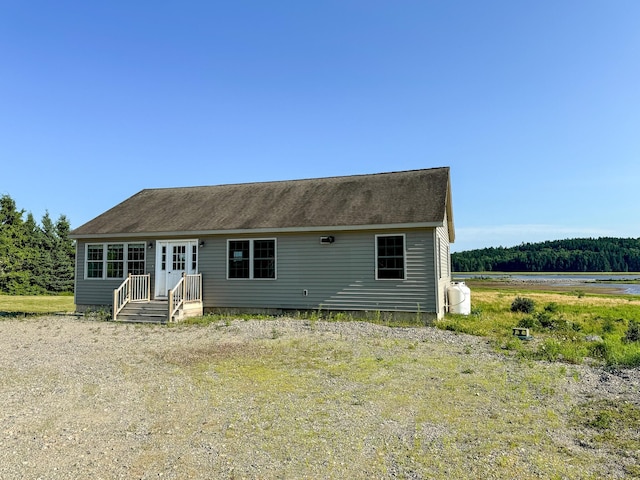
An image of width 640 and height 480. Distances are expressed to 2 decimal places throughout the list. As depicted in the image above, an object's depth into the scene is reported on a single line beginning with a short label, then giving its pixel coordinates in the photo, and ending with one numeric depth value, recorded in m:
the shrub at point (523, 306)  17.28
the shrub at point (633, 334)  10.39
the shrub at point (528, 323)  12.57
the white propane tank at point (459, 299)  14.75
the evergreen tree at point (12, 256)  31.81
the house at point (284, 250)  12.91
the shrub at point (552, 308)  17.95
